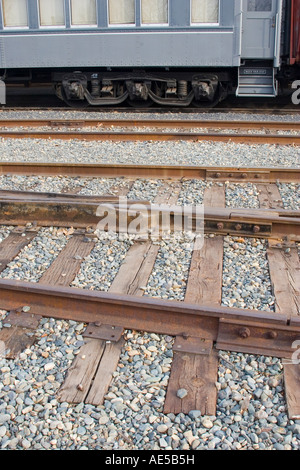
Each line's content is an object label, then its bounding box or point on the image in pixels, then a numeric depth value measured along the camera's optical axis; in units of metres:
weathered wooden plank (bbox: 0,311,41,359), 3.29
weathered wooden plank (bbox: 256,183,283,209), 5.72
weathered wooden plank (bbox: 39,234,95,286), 4.13
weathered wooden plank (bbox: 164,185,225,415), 2.81
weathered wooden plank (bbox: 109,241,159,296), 3.97
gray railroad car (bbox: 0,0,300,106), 11.16
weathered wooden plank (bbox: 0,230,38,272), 4.52
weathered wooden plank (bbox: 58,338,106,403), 2.89
